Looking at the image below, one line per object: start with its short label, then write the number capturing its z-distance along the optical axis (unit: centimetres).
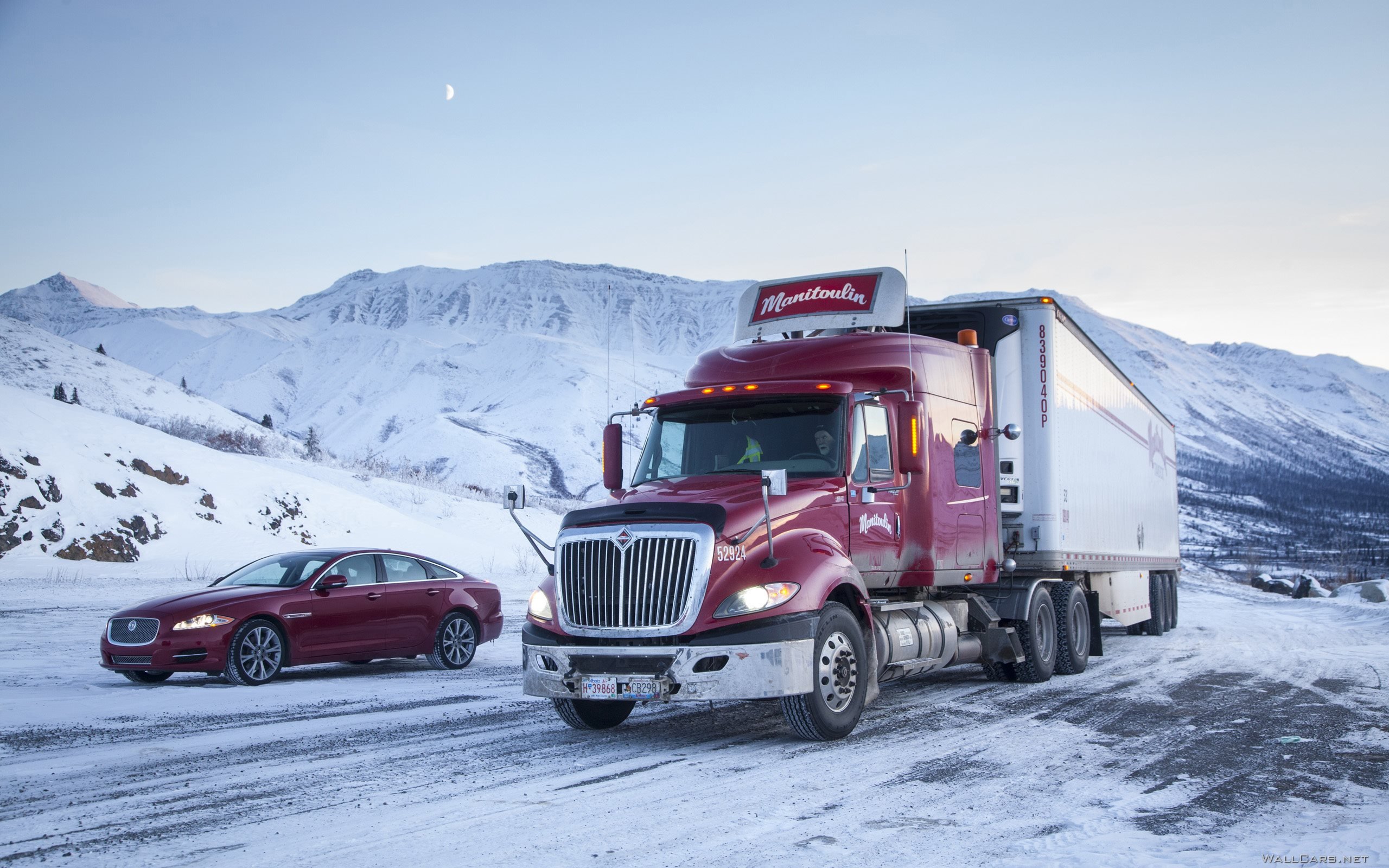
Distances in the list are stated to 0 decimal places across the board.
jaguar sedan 1220
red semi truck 834
